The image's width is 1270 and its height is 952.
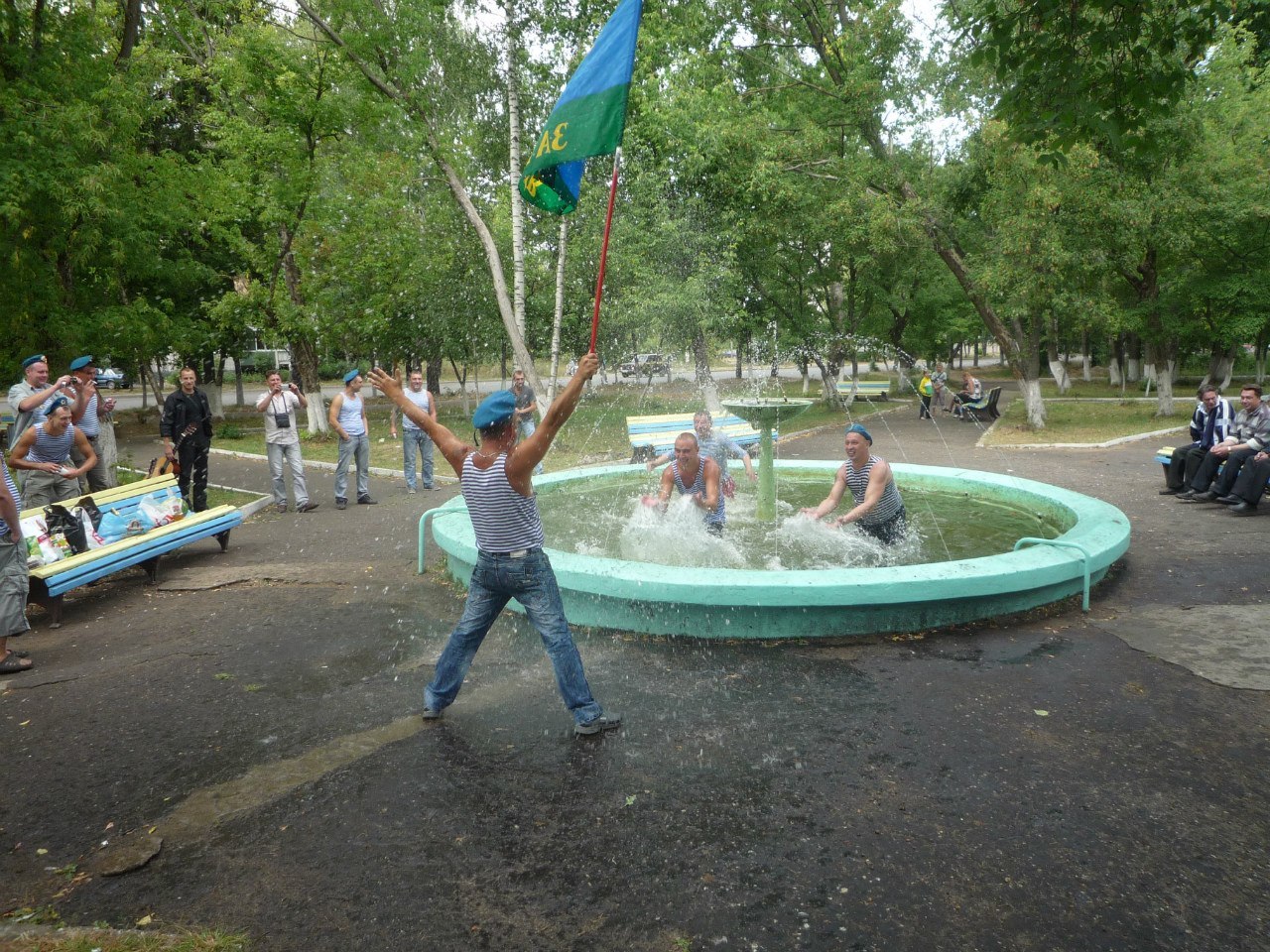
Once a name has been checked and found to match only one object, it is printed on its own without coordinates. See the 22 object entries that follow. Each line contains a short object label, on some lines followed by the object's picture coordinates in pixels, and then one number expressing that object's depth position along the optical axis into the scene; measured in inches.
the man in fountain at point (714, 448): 332.8
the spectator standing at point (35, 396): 301.0
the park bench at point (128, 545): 263.6
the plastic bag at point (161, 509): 327.9
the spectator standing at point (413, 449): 494.6
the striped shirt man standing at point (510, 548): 169.2
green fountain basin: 219.3
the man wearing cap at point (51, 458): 308.7
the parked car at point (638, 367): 793.7
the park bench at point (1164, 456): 441.4
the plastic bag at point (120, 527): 304.7
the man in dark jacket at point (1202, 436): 404.2
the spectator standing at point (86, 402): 332.8
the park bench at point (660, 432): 571.5
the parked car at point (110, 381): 1806.6
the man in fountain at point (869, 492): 287.7
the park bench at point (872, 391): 1254.9
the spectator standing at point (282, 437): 435.5
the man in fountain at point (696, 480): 295.9
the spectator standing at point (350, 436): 445.7
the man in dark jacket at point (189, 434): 410.9
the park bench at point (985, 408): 928.9
